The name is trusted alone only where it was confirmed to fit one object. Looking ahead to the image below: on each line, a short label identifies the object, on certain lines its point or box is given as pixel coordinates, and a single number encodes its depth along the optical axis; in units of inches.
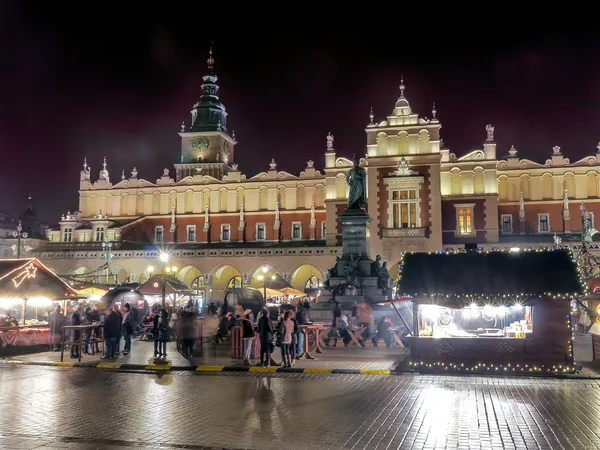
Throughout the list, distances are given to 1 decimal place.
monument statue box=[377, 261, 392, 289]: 1031.0
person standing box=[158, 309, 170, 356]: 652.1
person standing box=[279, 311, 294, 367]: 602.5
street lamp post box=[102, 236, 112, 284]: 1804.4
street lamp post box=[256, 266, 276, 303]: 1919.3
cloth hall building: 1839.3
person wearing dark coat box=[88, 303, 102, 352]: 802.8
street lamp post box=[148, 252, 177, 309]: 801.6
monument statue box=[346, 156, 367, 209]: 1102.4
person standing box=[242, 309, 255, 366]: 620.4
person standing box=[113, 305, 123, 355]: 710.9
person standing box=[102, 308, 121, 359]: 695.7
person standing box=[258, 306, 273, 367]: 606.5
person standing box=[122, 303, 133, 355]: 763.4
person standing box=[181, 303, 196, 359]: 691.4
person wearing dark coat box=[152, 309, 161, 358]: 660.4
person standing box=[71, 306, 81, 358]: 712.5
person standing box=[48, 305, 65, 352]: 793.6
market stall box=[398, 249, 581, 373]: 562.6
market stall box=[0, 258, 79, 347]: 764.6
